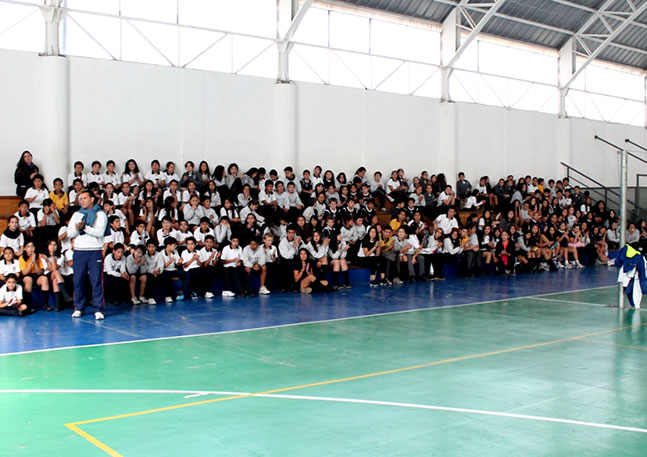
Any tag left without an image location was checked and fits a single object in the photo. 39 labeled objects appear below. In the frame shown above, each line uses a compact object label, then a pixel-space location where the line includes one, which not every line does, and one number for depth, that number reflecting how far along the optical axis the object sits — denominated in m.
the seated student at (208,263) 13.93
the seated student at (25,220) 13.09
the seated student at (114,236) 12.85
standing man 10.91
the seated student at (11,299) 11.33
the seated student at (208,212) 15.43
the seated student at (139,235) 13.63
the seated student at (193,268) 13.70
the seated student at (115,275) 12.60
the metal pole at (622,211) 11.97
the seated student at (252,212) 16.15
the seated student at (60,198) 14.24
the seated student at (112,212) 13.83
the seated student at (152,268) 13.05
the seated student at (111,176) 15.54
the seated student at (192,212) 15.32
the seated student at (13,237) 12.45
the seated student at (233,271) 14.12
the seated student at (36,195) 14.19
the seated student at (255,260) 14.53
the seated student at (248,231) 15.23
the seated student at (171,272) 13.41
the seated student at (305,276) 14.84
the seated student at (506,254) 19.11
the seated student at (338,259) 15.73
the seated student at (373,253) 16.64
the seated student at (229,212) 15.80
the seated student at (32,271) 11.87
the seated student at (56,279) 11.95
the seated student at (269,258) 14.83
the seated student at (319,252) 15.34
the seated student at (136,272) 12.89
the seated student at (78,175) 15.17
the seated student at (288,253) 15.14
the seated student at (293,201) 17.35
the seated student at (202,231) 14.58
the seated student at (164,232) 14.15
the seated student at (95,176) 15.35
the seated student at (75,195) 14.44
